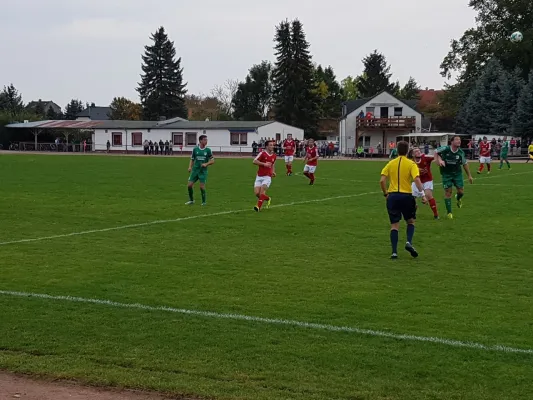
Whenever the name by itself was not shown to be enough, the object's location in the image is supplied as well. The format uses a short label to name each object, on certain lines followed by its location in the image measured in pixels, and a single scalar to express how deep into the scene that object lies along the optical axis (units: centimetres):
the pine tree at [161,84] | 9875
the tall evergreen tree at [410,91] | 12688
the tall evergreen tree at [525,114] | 6078
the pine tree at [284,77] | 8688
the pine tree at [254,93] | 10700
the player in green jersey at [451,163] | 1634
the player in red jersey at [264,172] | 1725
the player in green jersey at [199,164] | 1831
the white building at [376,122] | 7650
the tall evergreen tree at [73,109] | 12146
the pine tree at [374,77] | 11569
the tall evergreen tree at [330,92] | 11131
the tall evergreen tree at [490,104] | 6612
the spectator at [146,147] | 7025
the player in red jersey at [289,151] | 3234
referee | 1058
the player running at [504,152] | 3762
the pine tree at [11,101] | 10269
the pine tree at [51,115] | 10925
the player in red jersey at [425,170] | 1659
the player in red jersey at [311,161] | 2606
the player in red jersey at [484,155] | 3325
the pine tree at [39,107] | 12761
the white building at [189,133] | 7119
